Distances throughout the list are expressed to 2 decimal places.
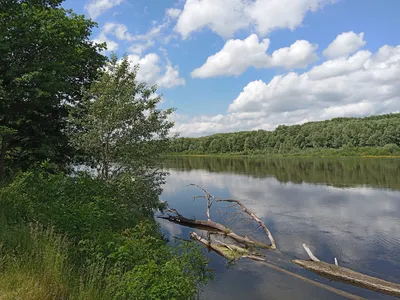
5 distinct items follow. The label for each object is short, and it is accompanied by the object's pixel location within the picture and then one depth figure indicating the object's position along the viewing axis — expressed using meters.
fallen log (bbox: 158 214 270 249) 15.79
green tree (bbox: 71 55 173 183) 13.62
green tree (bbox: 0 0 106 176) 12.18
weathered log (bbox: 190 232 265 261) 14.12
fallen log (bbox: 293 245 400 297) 11.01
